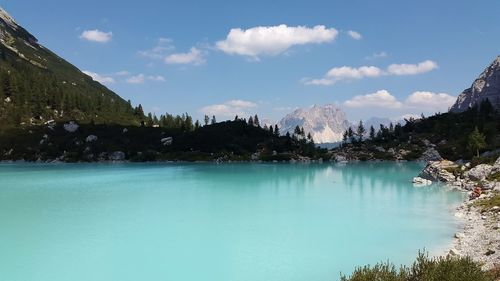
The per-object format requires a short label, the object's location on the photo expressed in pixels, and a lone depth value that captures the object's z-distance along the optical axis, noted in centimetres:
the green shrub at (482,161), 8616
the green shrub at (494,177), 6991
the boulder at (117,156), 19001
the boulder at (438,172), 8978
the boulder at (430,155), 18610
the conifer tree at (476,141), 11249
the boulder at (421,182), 8817
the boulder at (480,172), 7662
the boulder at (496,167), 7481
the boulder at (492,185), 6188
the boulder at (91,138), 19588
